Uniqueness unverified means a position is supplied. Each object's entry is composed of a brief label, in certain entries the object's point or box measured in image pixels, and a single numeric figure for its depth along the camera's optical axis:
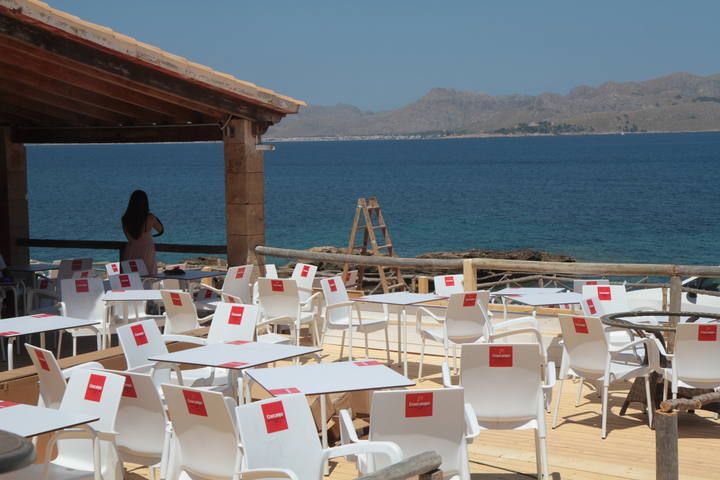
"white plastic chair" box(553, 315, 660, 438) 6.82
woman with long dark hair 10.50
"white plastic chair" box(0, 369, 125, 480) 4.32
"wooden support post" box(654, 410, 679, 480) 3.77
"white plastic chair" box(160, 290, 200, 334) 7.52
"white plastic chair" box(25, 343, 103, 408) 4.92
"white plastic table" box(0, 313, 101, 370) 6.73
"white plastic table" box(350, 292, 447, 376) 8.23
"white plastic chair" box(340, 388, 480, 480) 4.29
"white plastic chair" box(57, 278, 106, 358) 8.35
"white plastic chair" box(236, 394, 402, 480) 3.99
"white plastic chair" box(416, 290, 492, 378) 7.84
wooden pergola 8.25
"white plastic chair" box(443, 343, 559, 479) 5.27
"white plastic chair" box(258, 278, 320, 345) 8.64
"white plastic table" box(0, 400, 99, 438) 4.10
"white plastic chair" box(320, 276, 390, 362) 8.67
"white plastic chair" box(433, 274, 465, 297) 9.31
